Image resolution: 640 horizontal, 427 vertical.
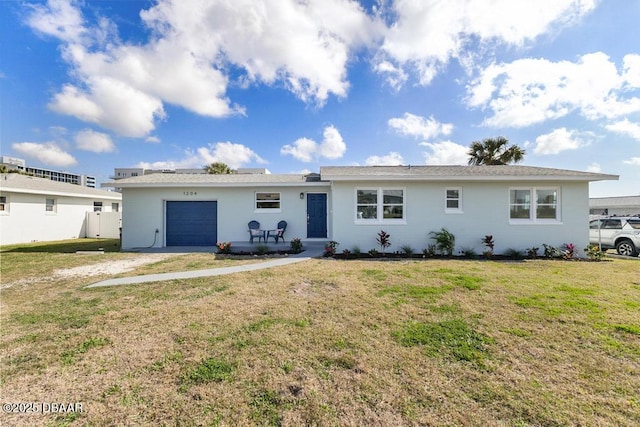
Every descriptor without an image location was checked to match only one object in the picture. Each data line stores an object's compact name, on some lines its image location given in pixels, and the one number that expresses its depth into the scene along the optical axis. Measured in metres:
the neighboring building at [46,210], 13.16
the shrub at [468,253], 9.41
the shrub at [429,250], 9.41
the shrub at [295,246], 10.00
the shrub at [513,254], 9.28
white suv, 10.47
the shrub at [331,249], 9.38
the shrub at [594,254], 9.08
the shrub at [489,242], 9.49
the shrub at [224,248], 9.84
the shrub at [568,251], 9.26
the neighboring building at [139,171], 57.91
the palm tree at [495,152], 19.91
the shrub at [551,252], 9.38
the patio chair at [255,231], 11.57
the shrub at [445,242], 9.48
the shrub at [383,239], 9.58
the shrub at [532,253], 9.42
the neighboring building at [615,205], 23.23
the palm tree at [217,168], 29.47
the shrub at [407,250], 9.58
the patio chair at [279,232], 11.58
